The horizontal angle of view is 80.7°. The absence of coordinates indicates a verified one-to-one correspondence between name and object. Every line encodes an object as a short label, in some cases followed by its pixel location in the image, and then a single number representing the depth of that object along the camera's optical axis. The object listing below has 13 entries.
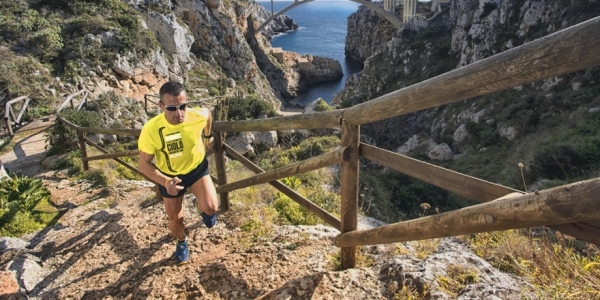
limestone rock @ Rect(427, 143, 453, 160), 17.17
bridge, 51.03
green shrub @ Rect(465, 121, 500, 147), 16.55
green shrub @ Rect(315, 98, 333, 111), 23.45
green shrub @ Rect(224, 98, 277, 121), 19.30
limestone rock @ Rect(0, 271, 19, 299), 2.88
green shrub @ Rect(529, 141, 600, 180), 9.31
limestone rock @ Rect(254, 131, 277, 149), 15.73
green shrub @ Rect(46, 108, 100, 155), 8.52
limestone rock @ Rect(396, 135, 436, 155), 18.81
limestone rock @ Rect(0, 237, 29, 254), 3.68
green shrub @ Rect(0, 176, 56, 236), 4.57
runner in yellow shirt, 2.75
